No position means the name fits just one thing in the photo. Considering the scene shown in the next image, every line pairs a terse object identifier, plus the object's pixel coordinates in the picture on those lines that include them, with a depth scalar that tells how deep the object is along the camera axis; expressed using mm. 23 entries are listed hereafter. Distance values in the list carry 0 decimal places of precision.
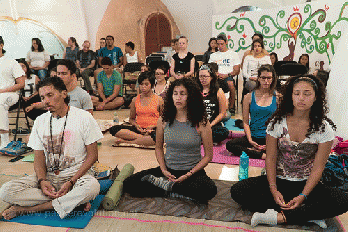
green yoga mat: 2863
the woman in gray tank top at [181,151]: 2953
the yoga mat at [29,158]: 4097
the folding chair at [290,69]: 6273
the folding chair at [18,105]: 5031
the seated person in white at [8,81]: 4680
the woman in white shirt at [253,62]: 6047
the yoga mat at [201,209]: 2656
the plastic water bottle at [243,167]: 3399
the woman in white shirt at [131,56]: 8477
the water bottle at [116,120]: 5517
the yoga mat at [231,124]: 5347
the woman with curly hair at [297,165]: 2572
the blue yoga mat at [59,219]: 2660
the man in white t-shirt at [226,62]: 6195
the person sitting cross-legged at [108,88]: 6641
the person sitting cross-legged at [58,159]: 2719
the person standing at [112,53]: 8273
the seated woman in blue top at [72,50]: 9320
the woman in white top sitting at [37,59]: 8172
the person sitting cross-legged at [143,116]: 4566
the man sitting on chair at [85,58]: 8784
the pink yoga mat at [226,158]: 3937
